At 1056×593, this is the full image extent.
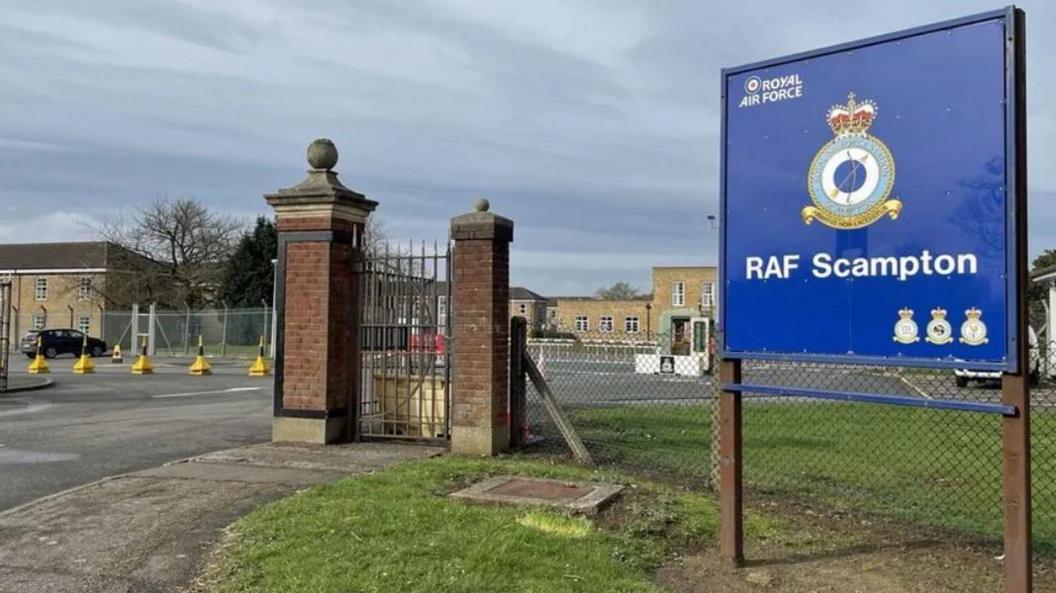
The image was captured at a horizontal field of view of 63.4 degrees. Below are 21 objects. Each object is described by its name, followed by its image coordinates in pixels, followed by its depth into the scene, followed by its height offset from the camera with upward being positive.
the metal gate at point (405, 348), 8.97 -0.18
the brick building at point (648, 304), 81.75 +3.03
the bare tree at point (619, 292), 103.41 +5.16
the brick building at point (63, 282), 57.09 +3.19
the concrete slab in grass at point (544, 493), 5.95 -1.18
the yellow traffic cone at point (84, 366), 27.12 -1.30
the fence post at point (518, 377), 8.73 -0.46
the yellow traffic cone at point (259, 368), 26.40 -1.26
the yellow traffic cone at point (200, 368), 27.00 -1.28
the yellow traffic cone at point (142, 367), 27.02 -1.28
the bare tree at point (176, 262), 55.28 +4.30
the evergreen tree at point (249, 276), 55.44 +3.46
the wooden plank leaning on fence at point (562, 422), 8.16 -0.86
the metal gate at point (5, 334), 17.55 -0.20
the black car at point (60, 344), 41.12 -0.89
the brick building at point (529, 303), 96.47 +3.38
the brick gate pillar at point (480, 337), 8.31 -0.05
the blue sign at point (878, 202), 3.85 +0.67
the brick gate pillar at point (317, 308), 8.95 +0.22
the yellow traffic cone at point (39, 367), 27.24 -1.35
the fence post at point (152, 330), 41.06 -0.15
